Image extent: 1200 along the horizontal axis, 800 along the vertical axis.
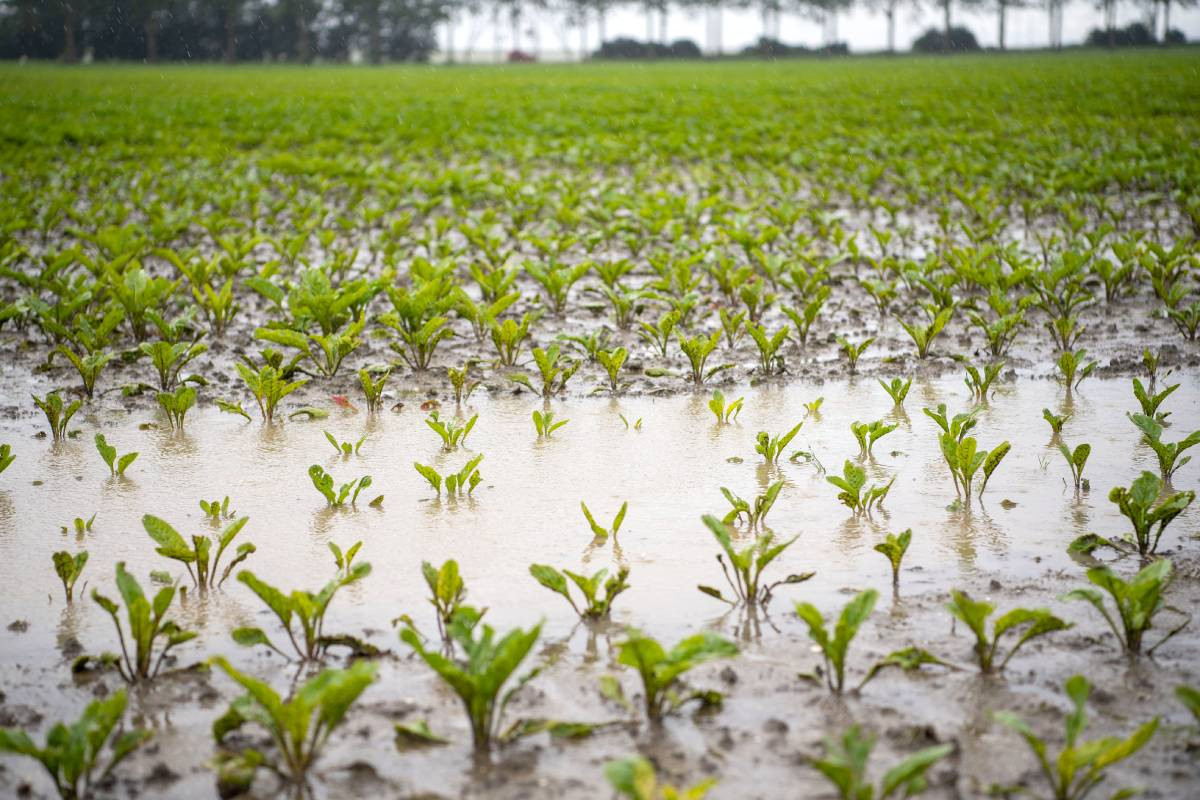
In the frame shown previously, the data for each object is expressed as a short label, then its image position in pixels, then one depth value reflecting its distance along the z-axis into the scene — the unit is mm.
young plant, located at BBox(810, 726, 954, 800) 1744
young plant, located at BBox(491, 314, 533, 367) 4879
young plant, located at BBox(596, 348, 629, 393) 4516
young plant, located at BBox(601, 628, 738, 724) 2078
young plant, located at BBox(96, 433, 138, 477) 3500
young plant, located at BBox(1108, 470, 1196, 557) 2736
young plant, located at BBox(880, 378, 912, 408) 4036
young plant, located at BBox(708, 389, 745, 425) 4000
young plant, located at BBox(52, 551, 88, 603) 2617
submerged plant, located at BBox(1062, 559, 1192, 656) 2268
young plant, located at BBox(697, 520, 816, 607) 2533
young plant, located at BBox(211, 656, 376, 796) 1930
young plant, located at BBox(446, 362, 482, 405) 4445
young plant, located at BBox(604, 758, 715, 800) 1722
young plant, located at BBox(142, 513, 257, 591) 2693
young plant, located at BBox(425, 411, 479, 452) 3768
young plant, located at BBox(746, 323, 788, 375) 4605
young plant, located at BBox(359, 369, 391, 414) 4281
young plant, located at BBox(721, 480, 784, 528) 2971
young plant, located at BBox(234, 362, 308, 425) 4164
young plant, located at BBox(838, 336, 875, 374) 4668
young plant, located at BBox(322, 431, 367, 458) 3750
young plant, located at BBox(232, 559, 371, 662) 2326
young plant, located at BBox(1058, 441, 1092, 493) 3133
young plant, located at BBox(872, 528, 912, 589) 2609
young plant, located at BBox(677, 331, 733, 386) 4578
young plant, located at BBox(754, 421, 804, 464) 3471
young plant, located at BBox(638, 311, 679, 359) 5012
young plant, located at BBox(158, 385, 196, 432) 4079
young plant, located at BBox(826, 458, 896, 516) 3031
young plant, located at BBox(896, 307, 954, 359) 4859
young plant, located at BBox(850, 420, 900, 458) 3539
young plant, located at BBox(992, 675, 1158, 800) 1782
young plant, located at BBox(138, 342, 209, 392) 4500
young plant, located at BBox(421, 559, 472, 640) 2457
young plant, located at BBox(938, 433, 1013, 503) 3111
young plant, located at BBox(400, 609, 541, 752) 2016
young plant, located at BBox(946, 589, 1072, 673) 2205
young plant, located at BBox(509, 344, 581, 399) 4418
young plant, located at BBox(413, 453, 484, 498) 3303
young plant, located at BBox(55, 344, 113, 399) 4470
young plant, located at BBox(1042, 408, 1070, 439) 3618
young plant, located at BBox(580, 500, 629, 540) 2928
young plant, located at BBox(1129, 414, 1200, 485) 3198
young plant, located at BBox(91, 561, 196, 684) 2254
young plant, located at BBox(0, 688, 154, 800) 1868
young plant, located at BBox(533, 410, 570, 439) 3912
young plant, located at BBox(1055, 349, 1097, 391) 4273
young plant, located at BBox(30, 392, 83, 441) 3887
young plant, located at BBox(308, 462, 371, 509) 3236
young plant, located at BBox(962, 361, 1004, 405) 4199
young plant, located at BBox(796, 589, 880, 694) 2158
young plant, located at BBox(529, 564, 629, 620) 2498
